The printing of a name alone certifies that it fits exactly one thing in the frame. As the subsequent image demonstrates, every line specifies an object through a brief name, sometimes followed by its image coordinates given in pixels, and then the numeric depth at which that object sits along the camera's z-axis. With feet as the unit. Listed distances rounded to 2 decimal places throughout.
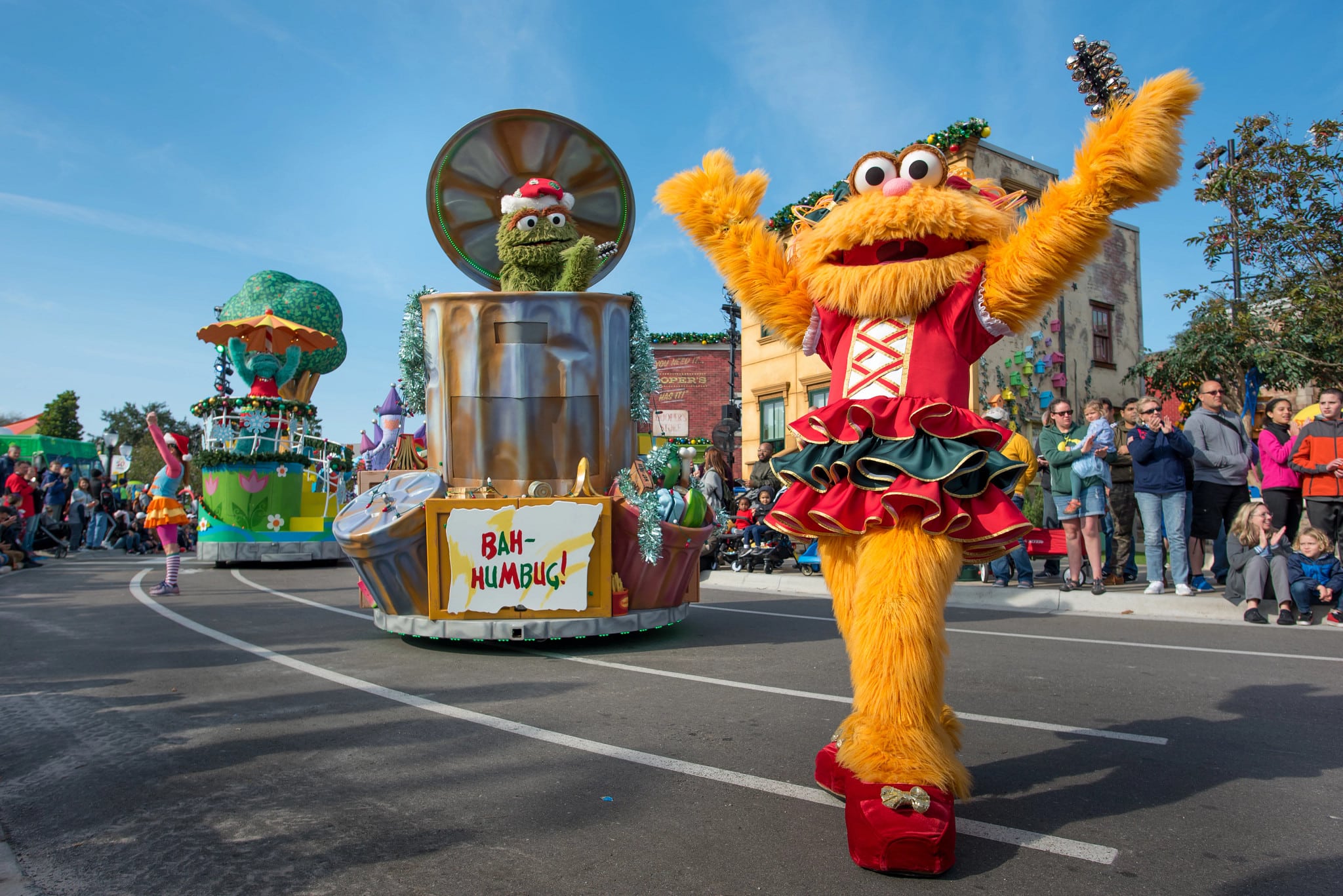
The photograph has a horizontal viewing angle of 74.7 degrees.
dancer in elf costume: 34.27
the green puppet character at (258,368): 63.26
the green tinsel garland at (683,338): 108.27
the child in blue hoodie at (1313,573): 22.58
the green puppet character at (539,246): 22.85
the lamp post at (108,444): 121.44
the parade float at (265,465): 51.11
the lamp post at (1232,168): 42.88
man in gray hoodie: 26.25
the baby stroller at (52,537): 56.75
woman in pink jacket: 25.29
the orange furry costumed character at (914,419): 8.78
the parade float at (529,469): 19.86
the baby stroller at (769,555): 39.58
